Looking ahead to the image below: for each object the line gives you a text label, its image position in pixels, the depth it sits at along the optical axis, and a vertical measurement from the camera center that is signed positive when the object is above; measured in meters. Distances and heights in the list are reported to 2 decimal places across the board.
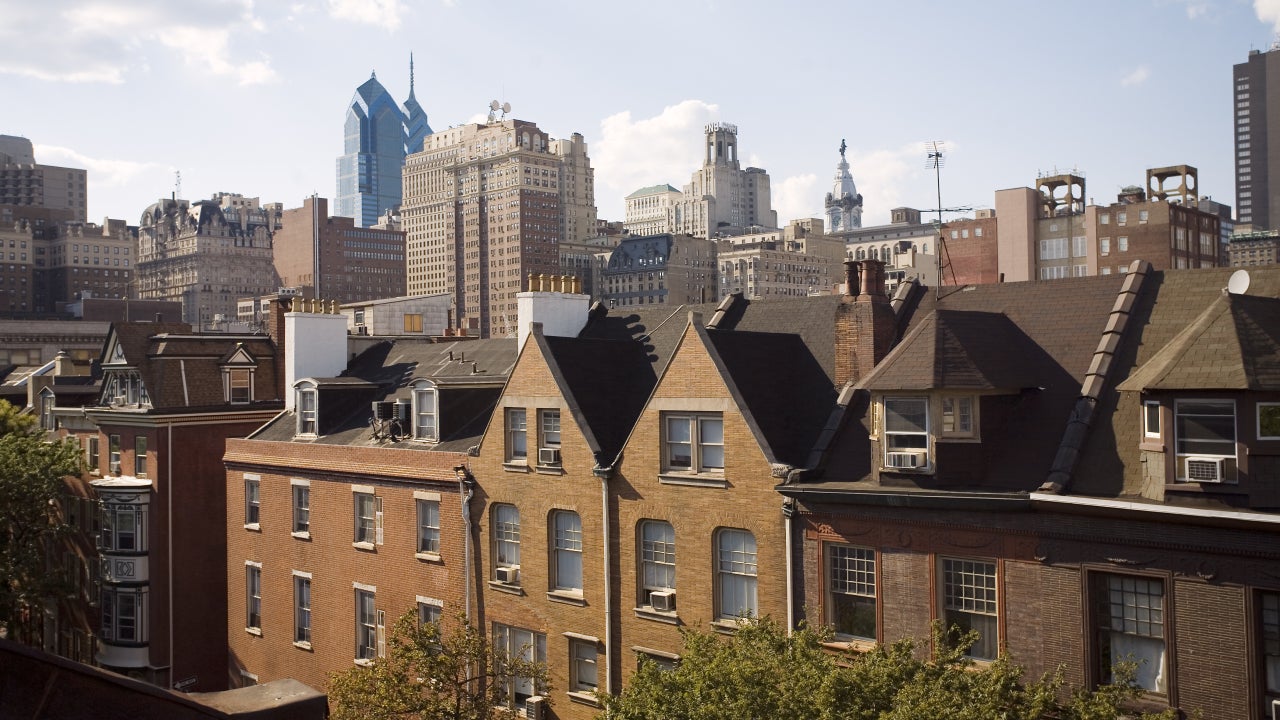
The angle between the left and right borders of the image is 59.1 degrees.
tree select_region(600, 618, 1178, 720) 17.28 -4.92
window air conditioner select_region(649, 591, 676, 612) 28.05 -5.43
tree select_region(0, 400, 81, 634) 43.31 -5.05
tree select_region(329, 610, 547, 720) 25.84 -6.95
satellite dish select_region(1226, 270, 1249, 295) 23.64 +1.95
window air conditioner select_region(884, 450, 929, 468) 23.48 -1.67
